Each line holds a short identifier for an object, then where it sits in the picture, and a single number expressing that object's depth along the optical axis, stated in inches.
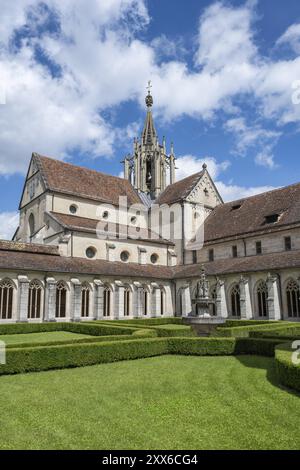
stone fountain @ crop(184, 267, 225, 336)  827.4
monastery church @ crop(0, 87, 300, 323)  1220.5
